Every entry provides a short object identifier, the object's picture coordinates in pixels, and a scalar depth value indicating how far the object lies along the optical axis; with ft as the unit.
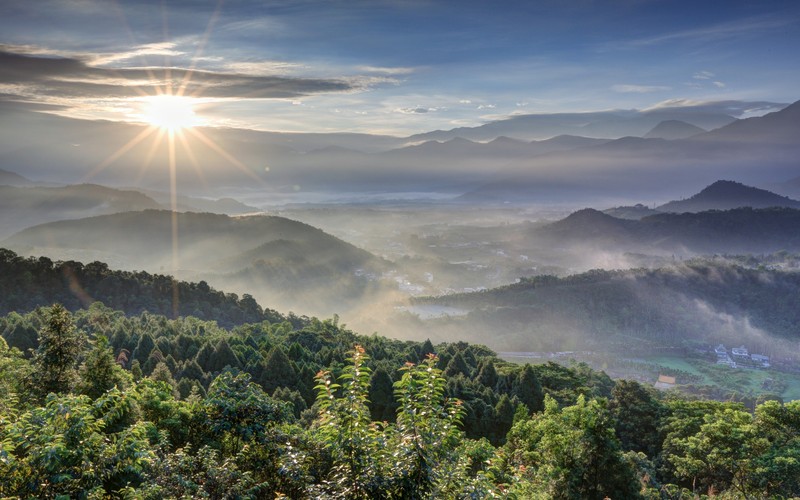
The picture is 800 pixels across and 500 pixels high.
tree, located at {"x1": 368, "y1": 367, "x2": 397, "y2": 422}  134.92
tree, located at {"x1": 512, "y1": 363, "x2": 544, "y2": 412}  148.46
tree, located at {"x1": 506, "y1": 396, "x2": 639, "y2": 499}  60.03
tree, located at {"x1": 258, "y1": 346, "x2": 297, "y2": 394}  134.35
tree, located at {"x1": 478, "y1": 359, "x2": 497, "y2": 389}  156.76
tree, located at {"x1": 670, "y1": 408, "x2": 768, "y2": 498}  83.82
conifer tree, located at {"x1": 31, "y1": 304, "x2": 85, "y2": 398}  48.34
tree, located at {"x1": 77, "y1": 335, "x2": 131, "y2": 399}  53.11
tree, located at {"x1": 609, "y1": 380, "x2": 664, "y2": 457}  131.44
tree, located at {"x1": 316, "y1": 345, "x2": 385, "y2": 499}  28.22
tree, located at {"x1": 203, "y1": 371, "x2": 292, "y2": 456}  38.73
